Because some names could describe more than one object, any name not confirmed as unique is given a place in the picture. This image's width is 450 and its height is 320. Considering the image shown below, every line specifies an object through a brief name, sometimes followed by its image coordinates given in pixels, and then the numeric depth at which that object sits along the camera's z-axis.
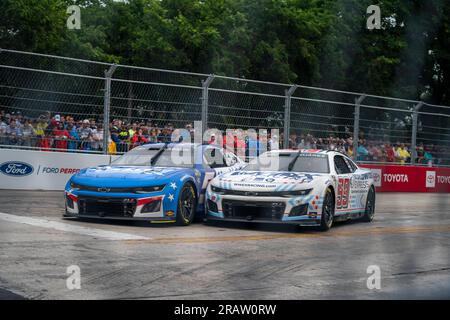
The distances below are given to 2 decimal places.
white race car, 12.00
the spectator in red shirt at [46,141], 18.02
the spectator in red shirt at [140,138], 18.98
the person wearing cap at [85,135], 18.62
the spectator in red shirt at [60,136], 18.08
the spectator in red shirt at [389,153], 25.48
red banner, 25.40
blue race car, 11.77
